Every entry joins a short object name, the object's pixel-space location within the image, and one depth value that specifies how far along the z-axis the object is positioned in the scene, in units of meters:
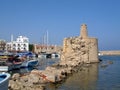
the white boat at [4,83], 8.00
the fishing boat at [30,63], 19.95
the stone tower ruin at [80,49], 24.09
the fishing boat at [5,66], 15.96
